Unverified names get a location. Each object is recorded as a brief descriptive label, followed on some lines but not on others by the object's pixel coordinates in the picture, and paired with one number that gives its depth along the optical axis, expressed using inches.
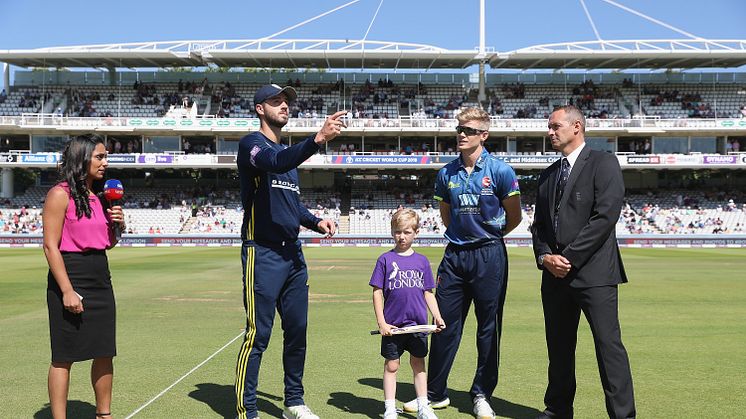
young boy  225.0
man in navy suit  211.9
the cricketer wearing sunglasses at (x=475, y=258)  246.7
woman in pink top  198.1
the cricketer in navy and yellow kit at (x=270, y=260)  225.3
